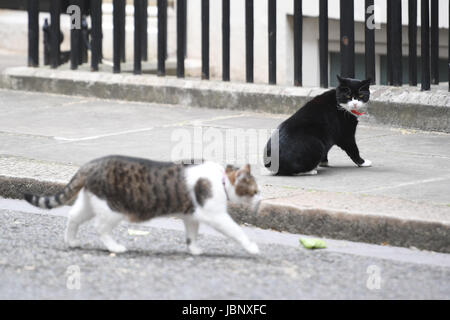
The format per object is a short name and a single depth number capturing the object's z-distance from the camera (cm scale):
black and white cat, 1262
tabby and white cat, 932
